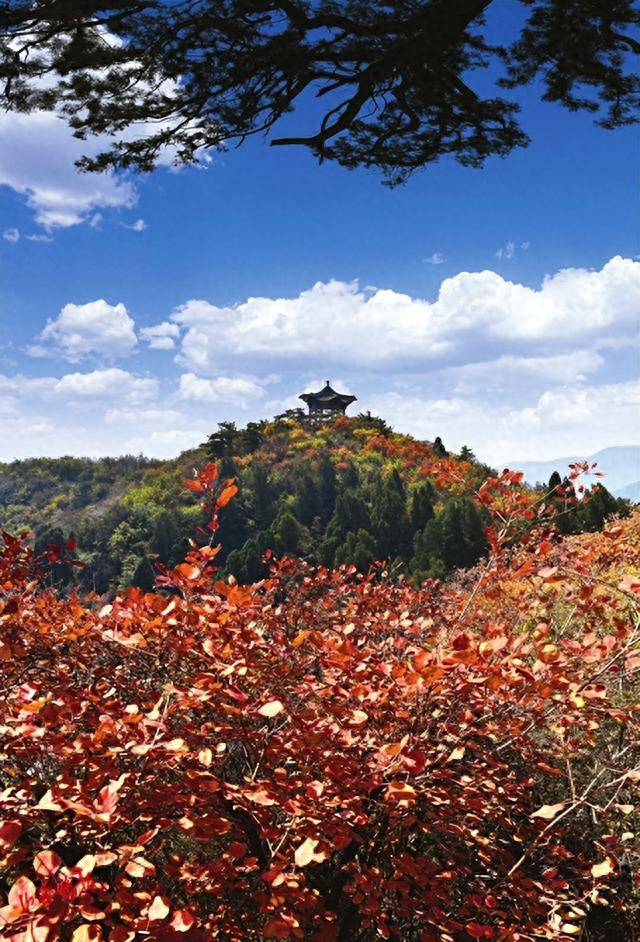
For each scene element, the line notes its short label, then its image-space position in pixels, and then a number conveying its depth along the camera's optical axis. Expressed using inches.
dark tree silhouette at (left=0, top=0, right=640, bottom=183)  249.4
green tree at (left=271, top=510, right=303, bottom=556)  1563.7
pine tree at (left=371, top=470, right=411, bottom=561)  1453.0
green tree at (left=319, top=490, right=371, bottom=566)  1478.8
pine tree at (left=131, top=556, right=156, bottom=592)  1700.7
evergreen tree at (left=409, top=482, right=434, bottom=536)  1444.6
